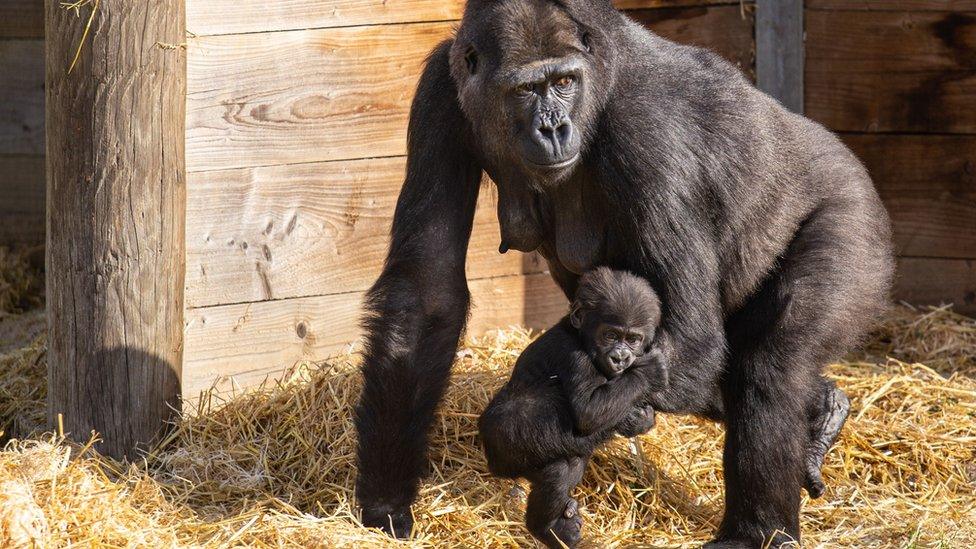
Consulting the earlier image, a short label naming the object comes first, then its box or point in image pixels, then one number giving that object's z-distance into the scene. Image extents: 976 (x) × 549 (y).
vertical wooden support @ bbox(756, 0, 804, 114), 12.17
